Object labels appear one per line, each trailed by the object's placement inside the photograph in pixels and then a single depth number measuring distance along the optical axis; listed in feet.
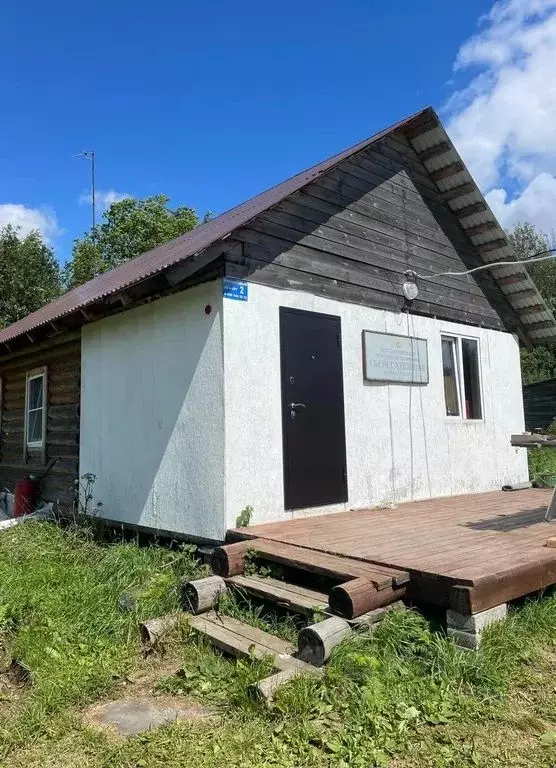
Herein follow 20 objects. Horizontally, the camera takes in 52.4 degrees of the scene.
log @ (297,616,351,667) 10.76
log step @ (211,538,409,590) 12.33
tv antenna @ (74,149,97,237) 90.07
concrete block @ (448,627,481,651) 11.18
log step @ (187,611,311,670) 11.29
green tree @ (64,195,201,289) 94.44
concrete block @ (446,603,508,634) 11.26
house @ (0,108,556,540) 19.01
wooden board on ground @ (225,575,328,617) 12.62
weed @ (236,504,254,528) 18.13
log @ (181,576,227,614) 14.06
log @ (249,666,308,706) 9.88
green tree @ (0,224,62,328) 75.05
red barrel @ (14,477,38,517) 29.78
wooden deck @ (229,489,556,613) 11.85
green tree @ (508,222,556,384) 90.99
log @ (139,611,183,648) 12.88
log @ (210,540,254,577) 15.19
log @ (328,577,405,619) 11.51
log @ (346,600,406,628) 11.46
